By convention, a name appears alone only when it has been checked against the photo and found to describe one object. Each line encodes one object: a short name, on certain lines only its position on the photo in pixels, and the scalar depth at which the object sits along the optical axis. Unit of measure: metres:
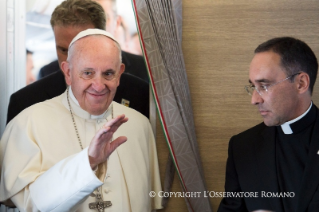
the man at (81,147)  2.61
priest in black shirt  3.06
